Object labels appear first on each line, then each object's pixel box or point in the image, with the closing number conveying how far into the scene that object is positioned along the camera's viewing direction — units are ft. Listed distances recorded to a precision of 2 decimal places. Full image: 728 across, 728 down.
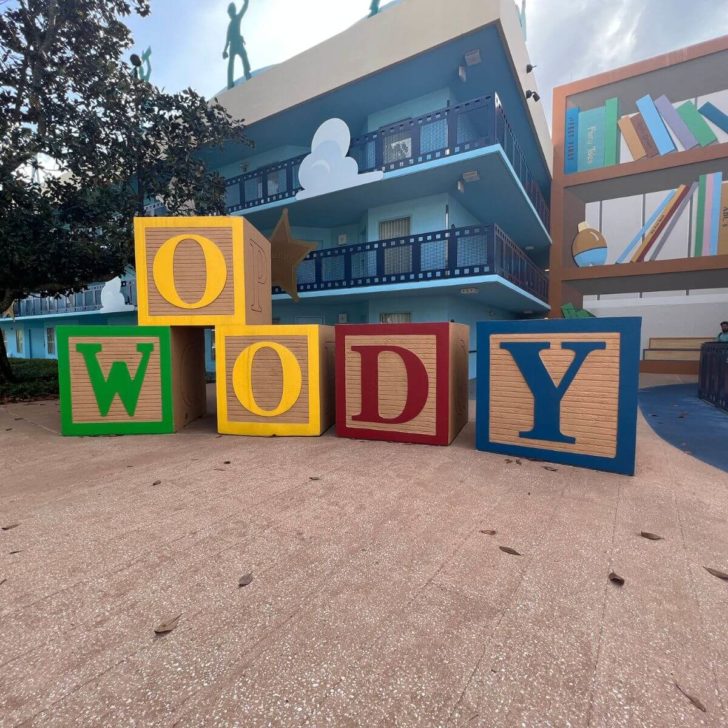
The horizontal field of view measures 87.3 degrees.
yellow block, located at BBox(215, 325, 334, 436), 18.86
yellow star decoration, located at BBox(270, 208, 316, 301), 32.07
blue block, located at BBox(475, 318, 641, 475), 13.34
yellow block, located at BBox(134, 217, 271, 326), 19.63
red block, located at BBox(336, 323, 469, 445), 16.85
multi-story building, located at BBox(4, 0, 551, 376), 31.94
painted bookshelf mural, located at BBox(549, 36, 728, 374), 46.91
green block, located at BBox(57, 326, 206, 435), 19.31
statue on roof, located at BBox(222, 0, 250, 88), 48.55
